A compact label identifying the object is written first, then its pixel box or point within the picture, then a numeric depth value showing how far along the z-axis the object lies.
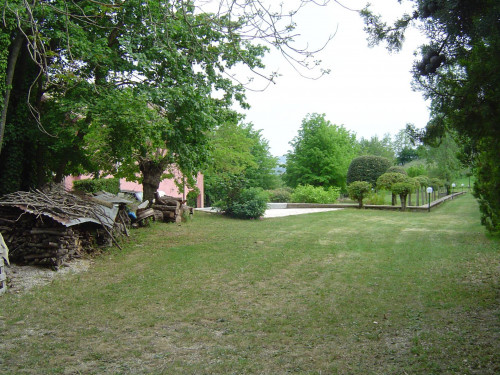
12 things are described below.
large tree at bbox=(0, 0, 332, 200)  7.46
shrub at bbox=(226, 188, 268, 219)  16.75
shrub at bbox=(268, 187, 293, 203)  26.67
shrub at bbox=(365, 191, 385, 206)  22.64
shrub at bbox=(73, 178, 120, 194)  15.93
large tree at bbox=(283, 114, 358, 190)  31.61
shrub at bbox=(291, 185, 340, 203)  24.83
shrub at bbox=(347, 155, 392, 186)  27.00
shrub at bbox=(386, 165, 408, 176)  26.41
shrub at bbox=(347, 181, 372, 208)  20.58
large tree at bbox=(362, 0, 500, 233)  3.99
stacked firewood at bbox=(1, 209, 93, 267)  7.12
